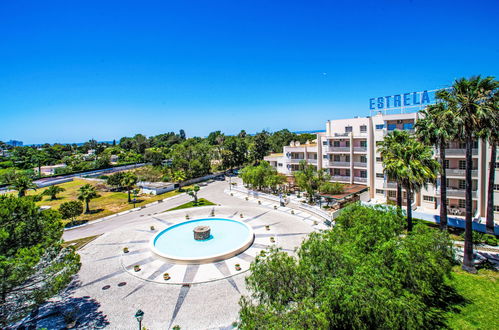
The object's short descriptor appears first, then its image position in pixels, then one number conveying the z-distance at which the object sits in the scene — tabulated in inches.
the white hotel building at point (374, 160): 1534.2
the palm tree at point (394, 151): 1262.3
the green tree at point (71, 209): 1824.6
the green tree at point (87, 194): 2100.1
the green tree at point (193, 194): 2172.5
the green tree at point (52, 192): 2672.2
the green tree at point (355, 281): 504.1
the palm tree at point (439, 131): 1159.6
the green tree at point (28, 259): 619.2
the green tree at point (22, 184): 2322.8
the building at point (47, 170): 4814.5
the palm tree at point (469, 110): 989.6
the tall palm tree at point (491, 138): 983.6
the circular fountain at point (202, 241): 1210.0
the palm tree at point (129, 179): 2515.0
